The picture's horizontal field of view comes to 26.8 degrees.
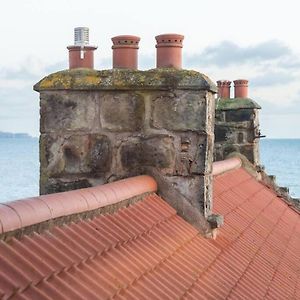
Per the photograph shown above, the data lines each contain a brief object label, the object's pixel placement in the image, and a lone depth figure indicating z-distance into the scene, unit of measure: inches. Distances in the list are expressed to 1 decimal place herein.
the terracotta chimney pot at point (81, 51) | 235.8
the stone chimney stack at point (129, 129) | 215.9
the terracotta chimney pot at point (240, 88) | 520.4
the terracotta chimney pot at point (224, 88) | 520.1
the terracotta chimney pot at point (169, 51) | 231.8
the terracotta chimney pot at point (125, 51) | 230.5
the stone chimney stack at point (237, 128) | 496.7
